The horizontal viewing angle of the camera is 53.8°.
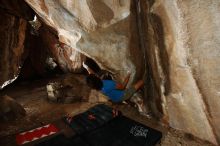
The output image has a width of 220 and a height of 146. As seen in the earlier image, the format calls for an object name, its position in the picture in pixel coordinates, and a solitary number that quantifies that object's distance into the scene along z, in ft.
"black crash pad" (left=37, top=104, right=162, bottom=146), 12.19
